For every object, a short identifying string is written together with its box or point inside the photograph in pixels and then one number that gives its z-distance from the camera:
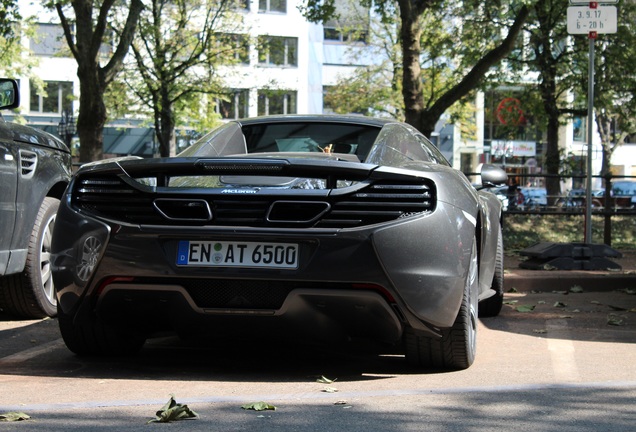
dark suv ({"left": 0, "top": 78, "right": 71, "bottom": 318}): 10.10
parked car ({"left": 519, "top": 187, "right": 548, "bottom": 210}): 25.13
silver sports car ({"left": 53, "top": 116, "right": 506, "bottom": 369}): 7.14
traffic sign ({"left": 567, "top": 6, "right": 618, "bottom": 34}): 16.86
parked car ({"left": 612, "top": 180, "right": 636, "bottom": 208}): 23.28
